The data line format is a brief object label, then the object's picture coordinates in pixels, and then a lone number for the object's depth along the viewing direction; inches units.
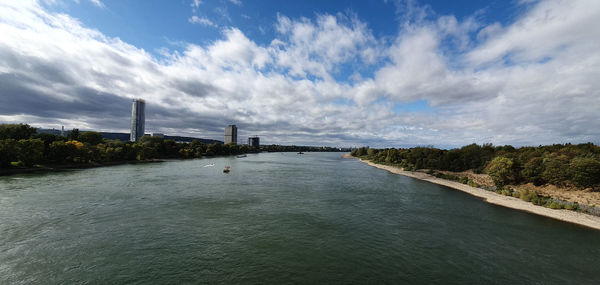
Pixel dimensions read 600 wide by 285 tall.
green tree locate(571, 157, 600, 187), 1475.3
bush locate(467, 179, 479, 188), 2109.1
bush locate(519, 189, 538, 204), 1471.0
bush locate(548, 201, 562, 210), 1298.2
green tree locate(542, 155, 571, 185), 1614.2
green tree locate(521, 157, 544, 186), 1802.4
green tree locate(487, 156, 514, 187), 1918.1
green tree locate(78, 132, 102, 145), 4030.5
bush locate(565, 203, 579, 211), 1270.9
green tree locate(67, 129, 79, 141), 3738.7
